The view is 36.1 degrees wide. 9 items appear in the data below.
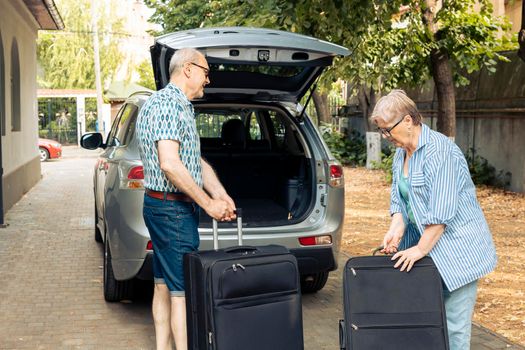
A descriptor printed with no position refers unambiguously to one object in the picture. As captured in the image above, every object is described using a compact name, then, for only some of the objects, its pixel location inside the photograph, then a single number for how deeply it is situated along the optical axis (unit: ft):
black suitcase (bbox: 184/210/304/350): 12.84
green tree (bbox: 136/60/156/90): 185.91
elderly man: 13.83
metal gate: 128.88
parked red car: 94.89
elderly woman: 11.78
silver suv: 18.98
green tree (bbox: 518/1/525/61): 29.41
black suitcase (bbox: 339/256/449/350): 11.89
